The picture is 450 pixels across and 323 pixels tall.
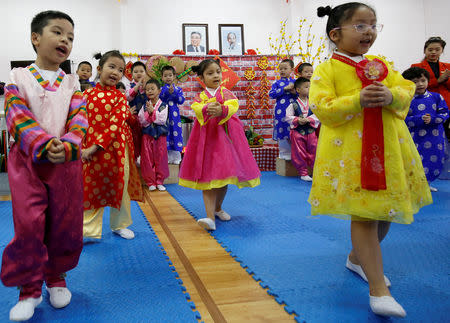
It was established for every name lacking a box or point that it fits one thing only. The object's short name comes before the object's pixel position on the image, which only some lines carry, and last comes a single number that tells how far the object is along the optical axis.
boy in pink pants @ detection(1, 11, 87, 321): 1.39
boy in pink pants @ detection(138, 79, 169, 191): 4.24
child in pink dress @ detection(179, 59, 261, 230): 2.56
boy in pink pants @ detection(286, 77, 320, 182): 4.77
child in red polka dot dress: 2.25
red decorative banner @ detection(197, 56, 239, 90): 6.20
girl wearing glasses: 1.32
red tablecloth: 5.76
